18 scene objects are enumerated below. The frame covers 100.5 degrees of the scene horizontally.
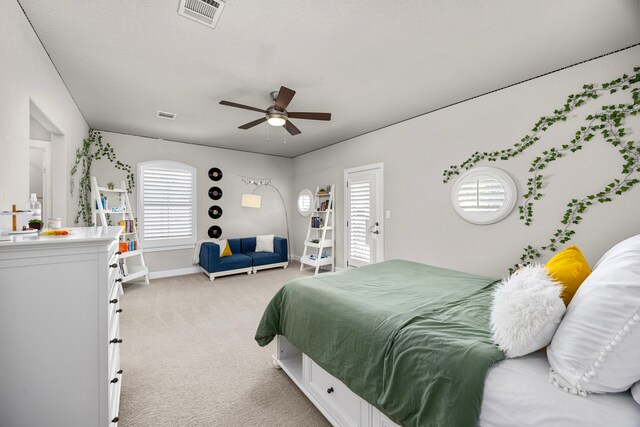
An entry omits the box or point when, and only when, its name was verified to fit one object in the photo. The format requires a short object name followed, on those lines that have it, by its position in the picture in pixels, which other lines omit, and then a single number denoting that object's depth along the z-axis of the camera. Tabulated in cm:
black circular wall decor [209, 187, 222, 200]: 556
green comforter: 105
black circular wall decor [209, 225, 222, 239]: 559
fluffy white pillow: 100
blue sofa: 479
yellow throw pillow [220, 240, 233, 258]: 516
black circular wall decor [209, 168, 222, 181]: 555
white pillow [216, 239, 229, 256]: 518
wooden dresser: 121
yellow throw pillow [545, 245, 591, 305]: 114
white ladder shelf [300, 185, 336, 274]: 523
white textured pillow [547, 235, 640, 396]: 80
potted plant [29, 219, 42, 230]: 155
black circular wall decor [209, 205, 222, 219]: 557
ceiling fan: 267
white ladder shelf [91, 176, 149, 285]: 397
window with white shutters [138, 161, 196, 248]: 489
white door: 447
